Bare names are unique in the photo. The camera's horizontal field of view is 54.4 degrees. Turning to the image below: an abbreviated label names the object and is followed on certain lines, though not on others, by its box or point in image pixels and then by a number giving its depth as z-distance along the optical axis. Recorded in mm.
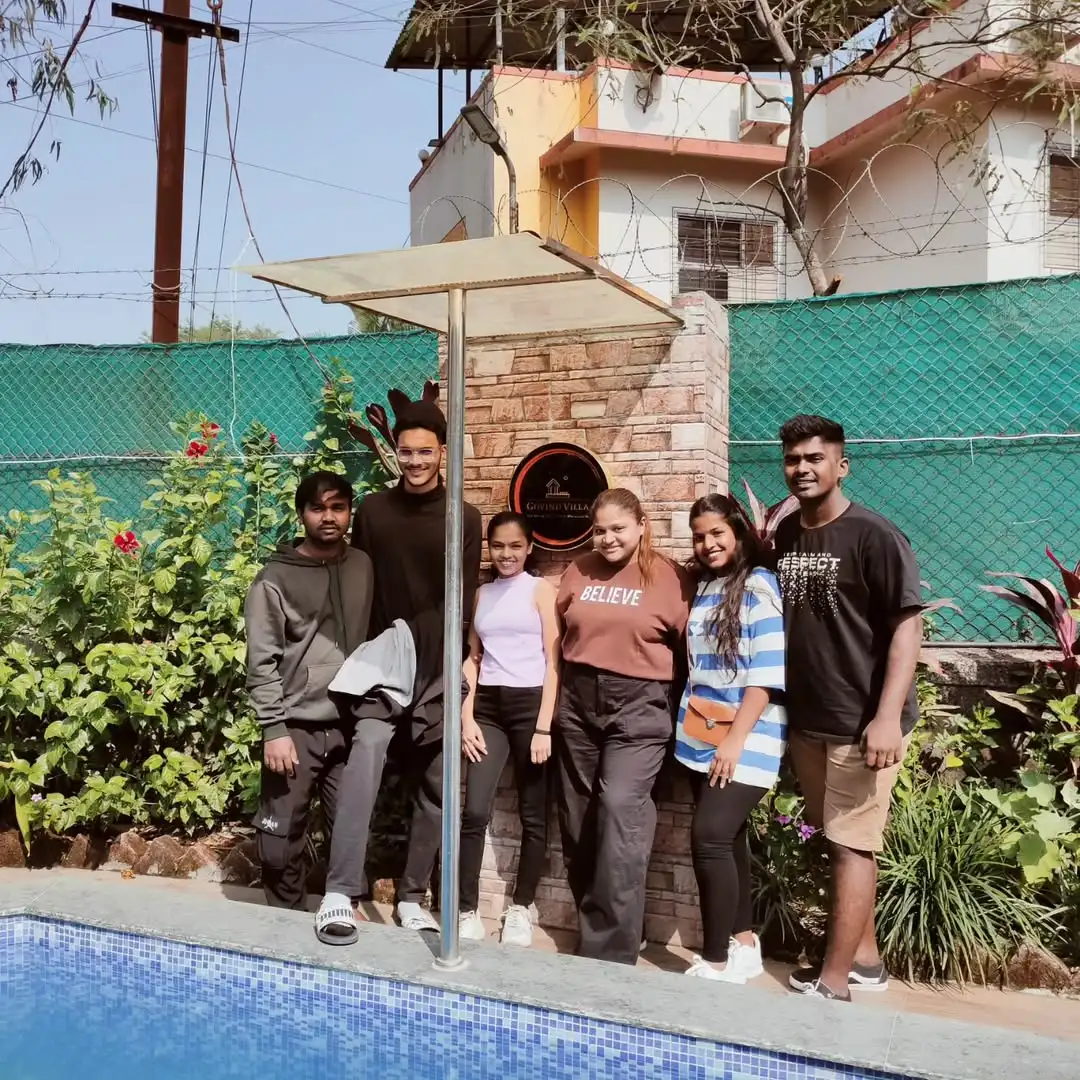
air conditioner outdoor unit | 10633
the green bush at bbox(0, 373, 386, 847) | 4711
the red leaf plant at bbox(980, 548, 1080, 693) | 4082
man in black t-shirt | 3275
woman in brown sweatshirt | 3691
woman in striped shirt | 3496
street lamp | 6542
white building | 9711
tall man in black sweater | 4004
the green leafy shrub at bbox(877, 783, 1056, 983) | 3568
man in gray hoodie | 3875
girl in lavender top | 4008
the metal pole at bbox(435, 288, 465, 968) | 3318
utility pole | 8789
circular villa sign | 4332
